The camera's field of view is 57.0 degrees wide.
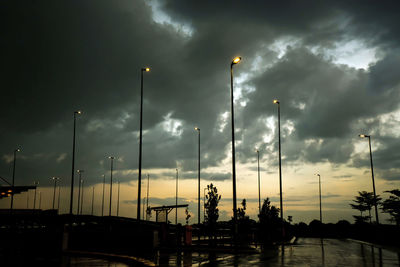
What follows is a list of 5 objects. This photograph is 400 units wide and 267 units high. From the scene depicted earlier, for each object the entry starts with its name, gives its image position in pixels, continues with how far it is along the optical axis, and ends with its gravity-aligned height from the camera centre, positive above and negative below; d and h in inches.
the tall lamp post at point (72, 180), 1601.9 +102.0
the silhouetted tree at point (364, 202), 4379.9 +30.2
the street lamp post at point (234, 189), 897.1 +38.9
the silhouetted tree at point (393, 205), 2534.7 +5.0
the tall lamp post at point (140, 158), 1104.8 +142.0
